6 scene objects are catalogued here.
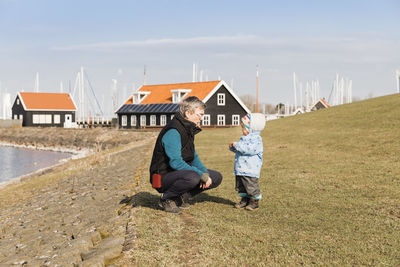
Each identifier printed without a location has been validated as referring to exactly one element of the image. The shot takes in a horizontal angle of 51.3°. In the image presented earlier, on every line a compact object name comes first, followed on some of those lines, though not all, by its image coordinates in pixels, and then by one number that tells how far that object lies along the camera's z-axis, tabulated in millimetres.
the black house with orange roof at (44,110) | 64000
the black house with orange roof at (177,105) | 48438
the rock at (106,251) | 4992
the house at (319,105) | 86875
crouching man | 6305
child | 6844
